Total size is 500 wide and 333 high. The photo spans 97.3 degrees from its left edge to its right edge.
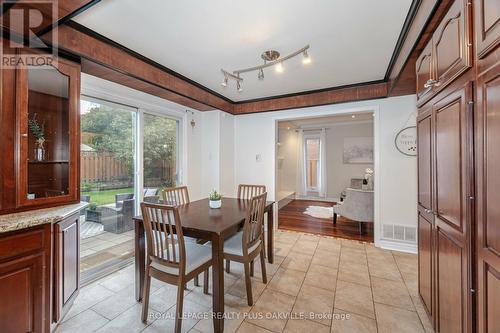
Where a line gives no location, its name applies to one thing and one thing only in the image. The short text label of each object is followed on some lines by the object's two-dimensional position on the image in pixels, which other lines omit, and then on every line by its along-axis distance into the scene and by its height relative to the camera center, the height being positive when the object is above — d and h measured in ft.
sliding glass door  8.57 -0.34
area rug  17.17 -3.76
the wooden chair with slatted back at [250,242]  6.78 -2.53
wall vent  10.76 -3.29
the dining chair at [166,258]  5.60 -2.51
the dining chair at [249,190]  10.94 -1.19
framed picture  21.52 +1.67
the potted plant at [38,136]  6.00 +0.92
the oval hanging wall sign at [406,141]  10.68 +1.26
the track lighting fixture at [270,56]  7.61 +3.96
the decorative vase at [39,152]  6.16 +0.46
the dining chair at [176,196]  9.18 -1.27
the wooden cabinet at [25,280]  4.54 -2.45
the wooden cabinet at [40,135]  5.25 +0.90
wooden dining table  5.76 -1.81
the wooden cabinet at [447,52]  3.78 +2.35
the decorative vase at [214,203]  8.54 -1.40
